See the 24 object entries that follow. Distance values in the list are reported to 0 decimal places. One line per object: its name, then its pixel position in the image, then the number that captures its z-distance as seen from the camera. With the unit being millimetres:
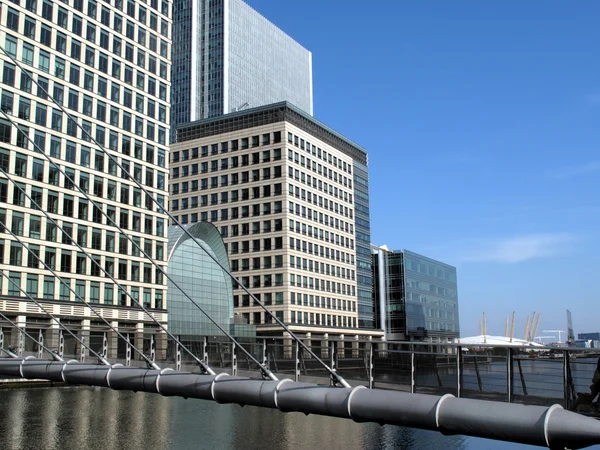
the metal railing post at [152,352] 23531
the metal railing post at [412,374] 17211
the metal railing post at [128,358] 25344
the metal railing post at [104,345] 29619
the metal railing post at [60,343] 29070
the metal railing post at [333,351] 17628
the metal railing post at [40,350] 27689
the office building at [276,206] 98188
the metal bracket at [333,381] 15609
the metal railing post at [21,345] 30786
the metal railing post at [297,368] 18969
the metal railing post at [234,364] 21688
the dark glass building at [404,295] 124750
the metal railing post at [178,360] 22094
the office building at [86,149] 63125
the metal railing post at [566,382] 14312
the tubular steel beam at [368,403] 11148
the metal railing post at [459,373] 16416
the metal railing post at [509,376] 15391
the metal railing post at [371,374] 18078
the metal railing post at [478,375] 17094
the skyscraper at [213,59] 168375
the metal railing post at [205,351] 22109
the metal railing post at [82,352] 27859
